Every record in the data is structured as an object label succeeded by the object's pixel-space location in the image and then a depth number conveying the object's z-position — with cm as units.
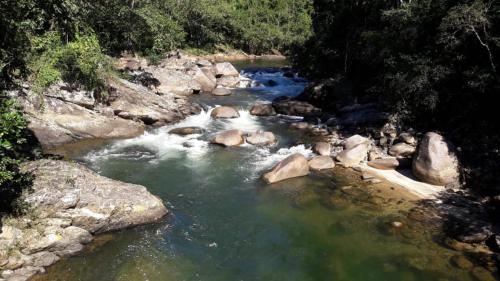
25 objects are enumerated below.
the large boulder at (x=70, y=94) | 2336
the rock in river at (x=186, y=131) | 2478
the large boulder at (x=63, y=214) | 1194
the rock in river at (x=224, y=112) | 2888
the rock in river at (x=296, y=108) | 3005
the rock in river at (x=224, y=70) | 4350
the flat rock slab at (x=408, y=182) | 1739
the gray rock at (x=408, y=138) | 2101
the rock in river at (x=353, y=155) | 2053
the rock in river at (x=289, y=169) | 1859
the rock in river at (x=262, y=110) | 3000
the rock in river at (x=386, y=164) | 1973
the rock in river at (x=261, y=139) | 2342
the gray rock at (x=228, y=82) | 4053
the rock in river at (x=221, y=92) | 3609
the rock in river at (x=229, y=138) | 2309
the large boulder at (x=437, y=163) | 1786
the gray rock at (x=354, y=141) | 2148
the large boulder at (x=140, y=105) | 2575
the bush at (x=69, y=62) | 1983
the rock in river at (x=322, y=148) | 2181
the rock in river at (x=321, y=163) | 2007
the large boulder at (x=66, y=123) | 2152
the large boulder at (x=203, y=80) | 3766
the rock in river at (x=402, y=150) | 2038
